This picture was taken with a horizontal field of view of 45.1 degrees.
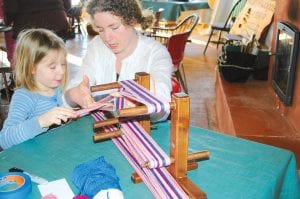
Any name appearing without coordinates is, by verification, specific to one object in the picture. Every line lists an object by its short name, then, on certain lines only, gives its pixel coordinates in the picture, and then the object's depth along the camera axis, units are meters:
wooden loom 0.98
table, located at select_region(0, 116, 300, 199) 1.09
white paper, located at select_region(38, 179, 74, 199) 1.02
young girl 1.56
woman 1.53
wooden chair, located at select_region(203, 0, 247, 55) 5.62
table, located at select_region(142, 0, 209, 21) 6.23
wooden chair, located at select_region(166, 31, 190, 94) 3.36
